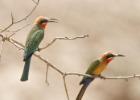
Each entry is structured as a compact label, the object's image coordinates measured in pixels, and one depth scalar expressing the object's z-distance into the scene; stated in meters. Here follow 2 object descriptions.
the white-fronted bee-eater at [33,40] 8.53
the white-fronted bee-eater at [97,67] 9.10
